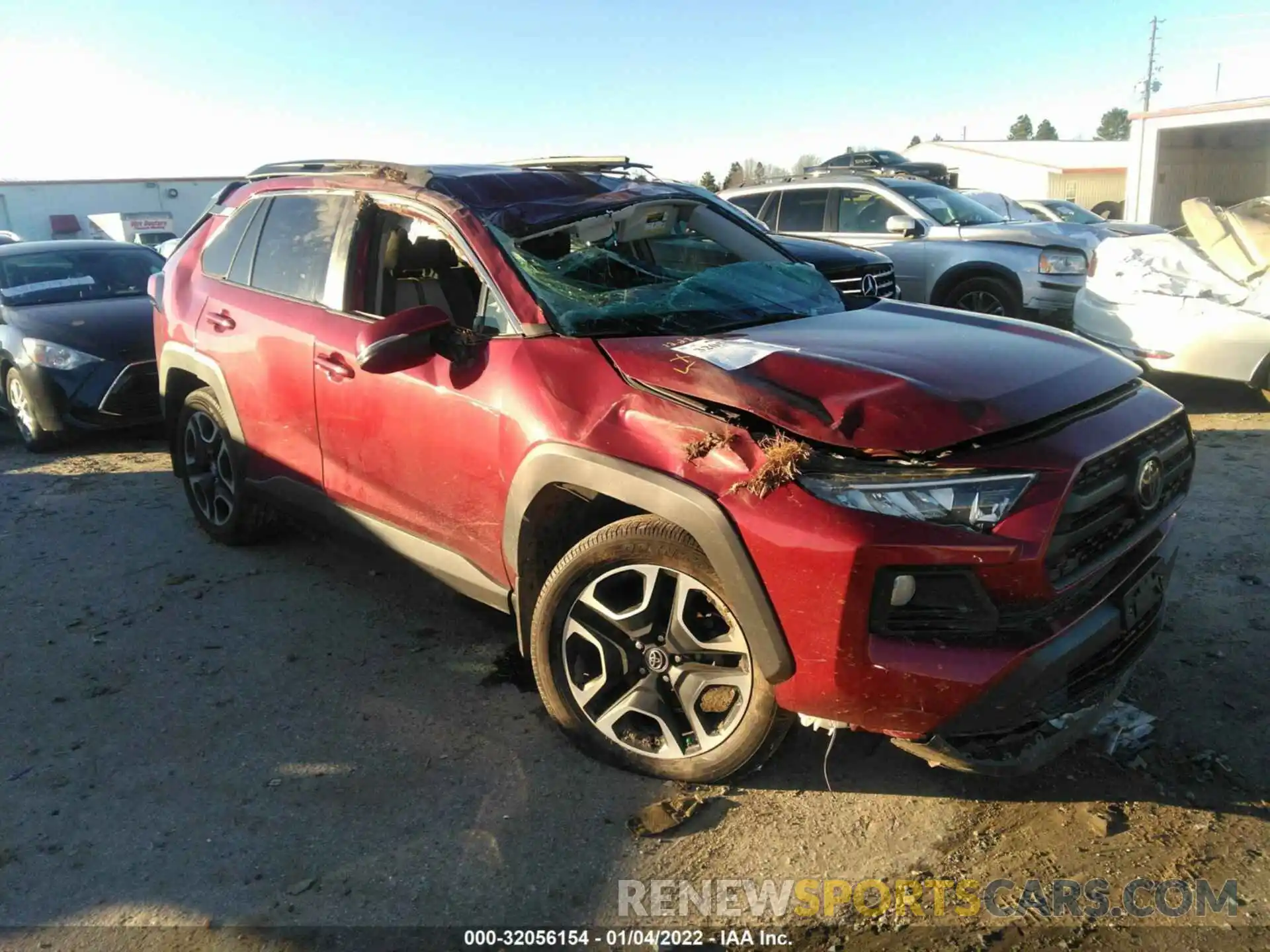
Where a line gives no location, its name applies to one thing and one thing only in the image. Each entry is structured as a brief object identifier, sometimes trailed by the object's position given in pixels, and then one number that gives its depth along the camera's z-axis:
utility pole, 85.81
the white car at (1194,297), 6.64
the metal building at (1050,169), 45.78
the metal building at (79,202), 36.66
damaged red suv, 2.37
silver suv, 8.50
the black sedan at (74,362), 7.12
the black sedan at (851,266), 7.32
